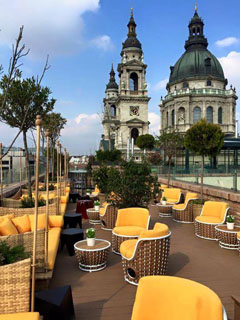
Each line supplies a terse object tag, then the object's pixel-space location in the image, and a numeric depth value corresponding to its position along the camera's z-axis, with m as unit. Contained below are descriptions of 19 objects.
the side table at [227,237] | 6.50
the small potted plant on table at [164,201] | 10.80
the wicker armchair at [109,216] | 8.62
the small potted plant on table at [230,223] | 6.68
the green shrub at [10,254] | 3.46
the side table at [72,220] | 8.52
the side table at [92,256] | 5.25
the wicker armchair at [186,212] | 9.62
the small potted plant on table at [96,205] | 9.77
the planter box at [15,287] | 3.03
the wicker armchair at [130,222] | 6.27
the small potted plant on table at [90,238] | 5.46
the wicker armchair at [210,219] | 7.35
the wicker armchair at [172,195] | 11.90
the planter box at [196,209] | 9.48
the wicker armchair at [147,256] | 4.59
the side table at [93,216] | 9.68
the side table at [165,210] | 10.79
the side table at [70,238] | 6.34
